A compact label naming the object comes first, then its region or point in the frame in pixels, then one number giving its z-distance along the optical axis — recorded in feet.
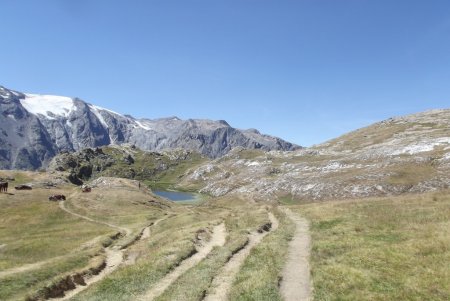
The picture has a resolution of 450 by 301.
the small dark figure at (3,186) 391.24
